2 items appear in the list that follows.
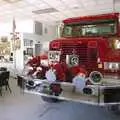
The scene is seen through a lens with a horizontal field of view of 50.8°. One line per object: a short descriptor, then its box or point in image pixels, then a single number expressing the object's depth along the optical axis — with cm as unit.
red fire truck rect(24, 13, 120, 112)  193
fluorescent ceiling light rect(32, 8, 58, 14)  579
